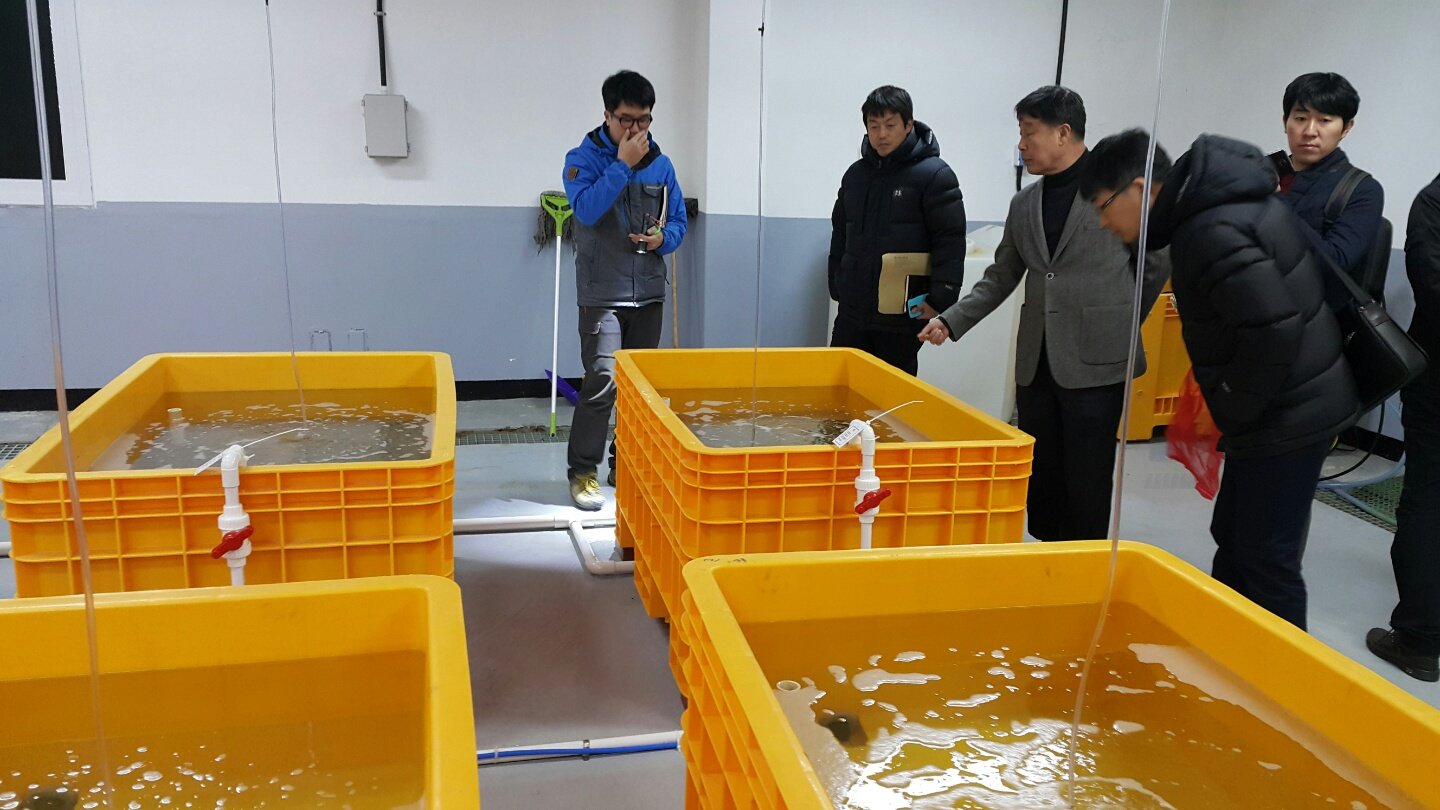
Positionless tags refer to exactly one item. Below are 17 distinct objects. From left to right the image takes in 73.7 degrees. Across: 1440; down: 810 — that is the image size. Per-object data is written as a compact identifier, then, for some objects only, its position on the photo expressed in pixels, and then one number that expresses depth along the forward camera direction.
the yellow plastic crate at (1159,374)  4.15
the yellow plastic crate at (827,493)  1.67
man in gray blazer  2.21
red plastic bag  2.74
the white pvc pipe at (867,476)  1.61
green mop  4.45
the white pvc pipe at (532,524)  2.98
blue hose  1.80
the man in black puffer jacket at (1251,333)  1.61
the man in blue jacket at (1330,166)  2.35
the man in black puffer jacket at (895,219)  2.84
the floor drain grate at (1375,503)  3.36
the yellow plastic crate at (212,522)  1.42
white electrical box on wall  4.29
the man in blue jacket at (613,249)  3.01
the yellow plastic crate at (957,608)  0.91
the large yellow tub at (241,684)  1.01
